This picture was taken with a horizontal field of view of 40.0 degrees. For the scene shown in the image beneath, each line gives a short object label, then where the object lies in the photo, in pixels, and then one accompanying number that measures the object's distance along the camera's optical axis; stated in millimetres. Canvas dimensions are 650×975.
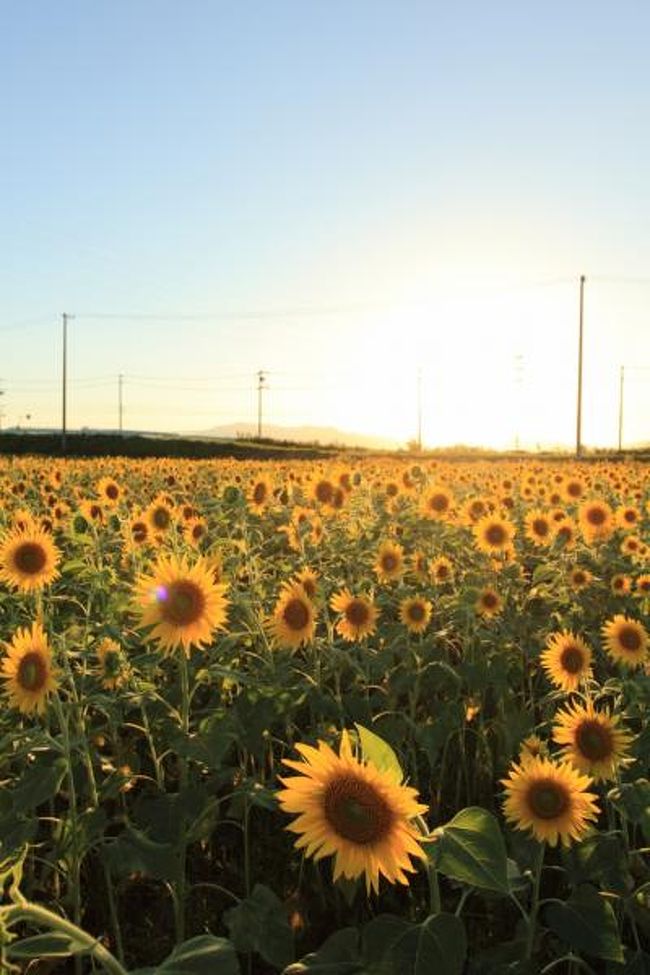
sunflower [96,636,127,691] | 3096
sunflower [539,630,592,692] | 3475
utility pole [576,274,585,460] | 41094
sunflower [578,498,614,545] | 6486
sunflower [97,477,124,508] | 6746
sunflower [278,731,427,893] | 1509
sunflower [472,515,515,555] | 5459
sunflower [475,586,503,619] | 4633
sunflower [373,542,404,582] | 4832
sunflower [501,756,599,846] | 2281
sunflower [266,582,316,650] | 3490
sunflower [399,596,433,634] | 4273
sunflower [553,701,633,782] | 2633
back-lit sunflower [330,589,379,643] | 3900
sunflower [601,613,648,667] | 3797
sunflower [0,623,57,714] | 2557
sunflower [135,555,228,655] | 2744
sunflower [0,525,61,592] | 3541
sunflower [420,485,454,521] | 6293
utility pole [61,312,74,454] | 53616
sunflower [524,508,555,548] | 6055
